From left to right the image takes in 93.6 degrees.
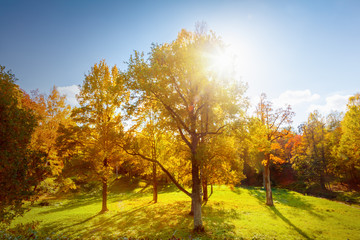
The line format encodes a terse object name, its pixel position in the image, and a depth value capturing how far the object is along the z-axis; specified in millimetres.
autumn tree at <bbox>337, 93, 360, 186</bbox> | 24641
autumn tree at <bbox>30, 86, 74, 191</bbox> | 20719
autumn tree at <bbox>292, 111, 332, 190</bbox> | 35500
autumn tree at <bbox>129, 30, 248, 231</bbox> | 11320
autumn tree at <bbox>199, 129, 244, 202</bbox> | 13253
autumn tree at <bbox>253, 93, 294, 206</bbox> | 20812
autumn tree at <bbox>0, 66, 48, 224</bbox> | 6648
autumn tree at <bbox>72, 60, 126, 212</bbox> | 15516
